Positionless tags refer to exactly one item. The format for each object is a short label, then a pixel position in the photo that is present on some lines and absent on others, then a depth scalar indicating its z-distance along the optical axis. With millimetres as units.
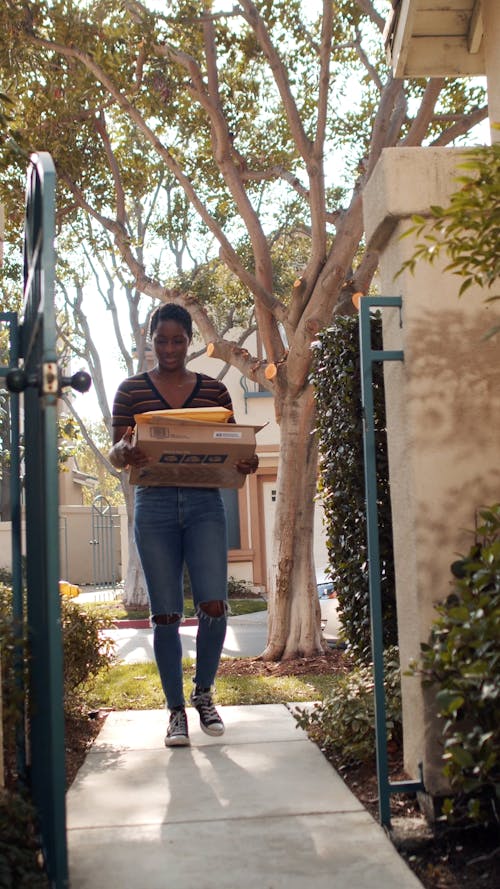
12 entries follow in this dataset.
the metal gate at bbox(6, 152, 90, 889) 2461
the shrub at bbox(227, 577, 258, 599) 19828
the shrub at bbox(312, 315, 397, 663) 5188
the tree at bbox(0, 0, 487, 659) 8820
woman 4723
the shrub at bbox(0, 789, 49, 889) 2553
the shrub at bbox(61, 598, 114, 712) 5336
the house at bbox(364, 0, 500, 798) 3512
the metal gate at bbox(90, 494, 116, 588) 22609
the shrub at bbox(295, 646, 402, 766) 4062
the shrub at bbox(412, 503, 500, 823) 2875
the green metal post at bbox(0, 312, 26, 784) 3396
